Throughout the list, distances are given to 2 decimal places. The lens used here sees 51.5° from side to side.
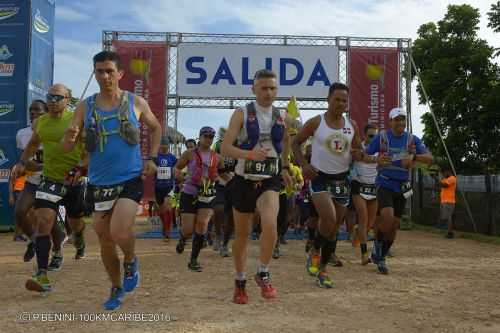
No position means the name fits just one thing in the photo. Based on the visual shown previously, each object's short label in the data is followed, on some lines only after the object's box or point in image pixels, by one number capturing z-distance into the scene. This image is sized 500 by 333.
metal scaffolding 14.64
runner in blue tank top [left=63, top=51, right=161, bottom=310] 4.23
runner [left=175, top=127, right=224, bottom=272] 7.12
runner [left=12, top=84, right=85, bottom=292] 5.21
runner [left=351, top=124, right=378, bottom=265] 7.85
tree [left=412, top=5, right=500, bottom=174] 27.16
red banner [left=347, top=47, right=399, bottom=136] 14.98
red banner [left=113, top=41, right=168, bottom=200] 14.57
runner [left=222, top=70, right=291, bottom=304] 4.57
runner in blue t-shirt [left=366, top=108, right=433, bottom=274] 6.69
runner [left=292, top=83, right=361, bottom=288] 5.58
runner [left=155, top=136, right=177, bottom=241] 10.56
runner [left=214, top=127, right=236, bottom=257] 8.45
